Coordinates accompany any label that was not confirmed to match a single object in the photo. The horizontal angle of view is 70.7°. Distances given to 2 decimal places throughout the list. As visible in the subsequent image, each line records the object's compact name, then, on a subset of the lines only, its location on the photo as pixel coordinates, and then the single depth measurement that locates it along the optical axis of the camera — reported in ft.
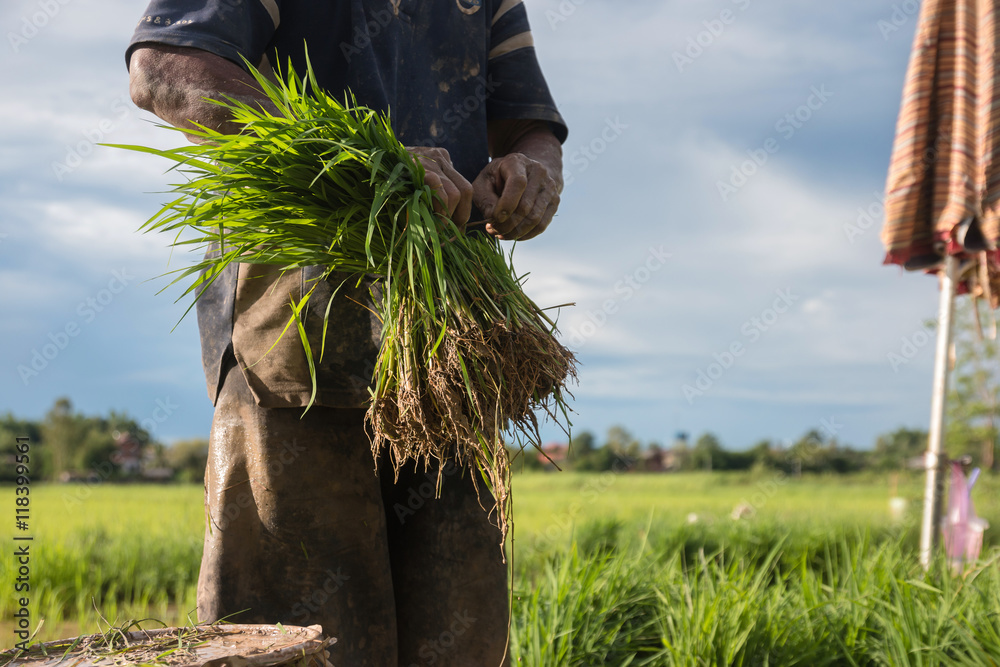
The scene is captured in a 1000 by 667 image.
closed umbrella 12.96
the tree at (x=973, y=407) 48.14
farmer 5.04
